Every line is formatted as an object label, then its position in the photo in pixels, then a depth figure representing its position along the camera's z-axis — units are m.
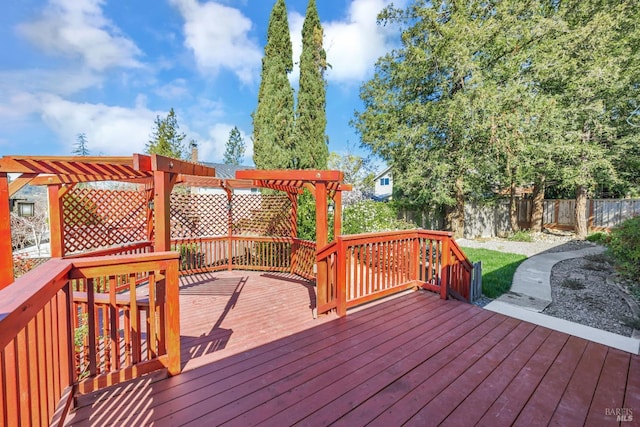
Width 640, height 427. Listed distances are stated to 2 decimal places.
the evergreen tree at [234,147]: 38.88
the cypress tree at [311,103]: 11.73
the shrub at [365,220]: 7.54
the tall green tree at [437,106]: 9.10
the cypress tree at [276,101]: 11.43
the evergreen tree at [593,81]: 8.77
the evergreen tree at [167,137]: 14.26
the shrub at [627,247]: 3.83
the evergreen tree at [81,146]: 23.53
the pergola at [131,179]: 2.76
